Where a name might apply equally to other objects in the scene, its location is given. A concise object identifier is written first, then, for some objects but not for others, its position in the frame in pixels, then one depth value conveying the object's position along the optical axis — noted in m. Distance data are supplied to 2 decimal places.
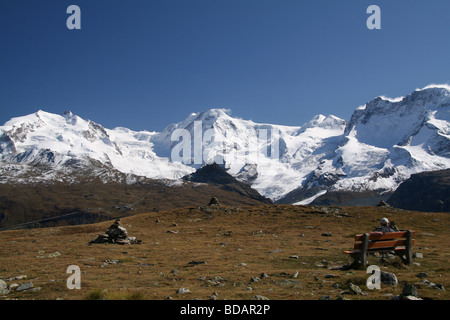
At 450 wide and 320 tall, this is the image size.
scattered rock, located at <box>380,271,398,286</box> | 15.52
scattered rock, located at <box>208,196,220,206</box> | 65.19
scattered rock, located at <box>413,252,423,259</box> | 22.82
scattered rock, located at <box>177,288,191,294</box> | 14.81
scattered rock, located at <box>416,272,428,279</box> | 16.81
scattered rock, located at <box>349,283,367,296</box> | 14.15
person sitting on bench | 20.56
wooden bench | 19.06
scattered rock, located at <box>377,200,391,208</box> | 60.53
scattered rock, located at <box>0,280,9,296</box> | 14.88
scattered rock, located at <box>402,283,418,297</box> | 13.02
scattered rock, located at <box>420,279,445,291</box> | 14.36
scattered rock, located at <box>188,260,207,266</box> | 22.50
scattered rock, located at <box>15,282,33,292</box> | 15.49
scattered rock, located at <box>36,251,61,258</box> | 26.17
